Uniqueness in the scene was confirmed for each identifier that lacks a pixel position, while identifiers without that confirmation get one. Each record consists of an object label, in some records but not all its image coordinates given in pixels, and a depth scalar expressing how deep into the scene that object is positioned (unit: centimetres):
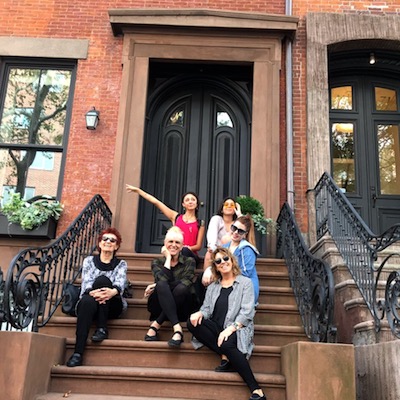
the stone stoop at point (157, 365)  413
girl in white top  577
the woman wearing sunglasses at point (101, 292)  455
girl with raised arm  603
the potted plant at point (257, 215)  678
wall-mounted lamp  773
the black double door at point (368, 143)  826
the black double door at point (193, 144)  805
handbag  497
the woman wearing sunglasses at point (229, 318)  408
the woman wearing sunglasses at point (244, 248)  497
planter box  716
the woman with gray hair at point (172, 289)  464
